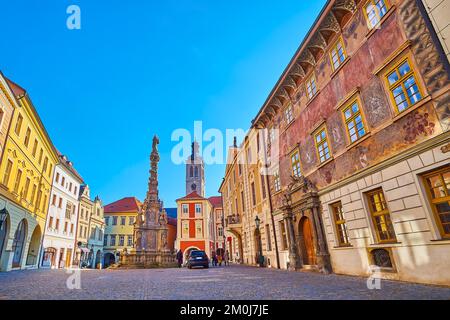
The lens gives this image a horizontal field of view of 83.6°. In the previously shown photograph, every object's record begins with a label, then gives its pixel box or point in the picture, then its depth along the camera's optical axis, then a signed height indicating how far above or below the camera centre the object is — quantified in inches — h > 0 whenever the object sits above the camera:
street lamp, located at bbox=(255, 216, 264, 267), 802.2 -7.1
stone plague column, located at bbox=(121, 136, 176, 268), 1012.1 +64.0
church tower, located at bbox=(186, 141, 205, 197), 3401.6 +992.3
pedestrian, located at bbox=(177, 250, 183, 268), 1109.9 -25.4
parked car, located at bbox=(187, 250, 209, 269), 906.4 -32.0
